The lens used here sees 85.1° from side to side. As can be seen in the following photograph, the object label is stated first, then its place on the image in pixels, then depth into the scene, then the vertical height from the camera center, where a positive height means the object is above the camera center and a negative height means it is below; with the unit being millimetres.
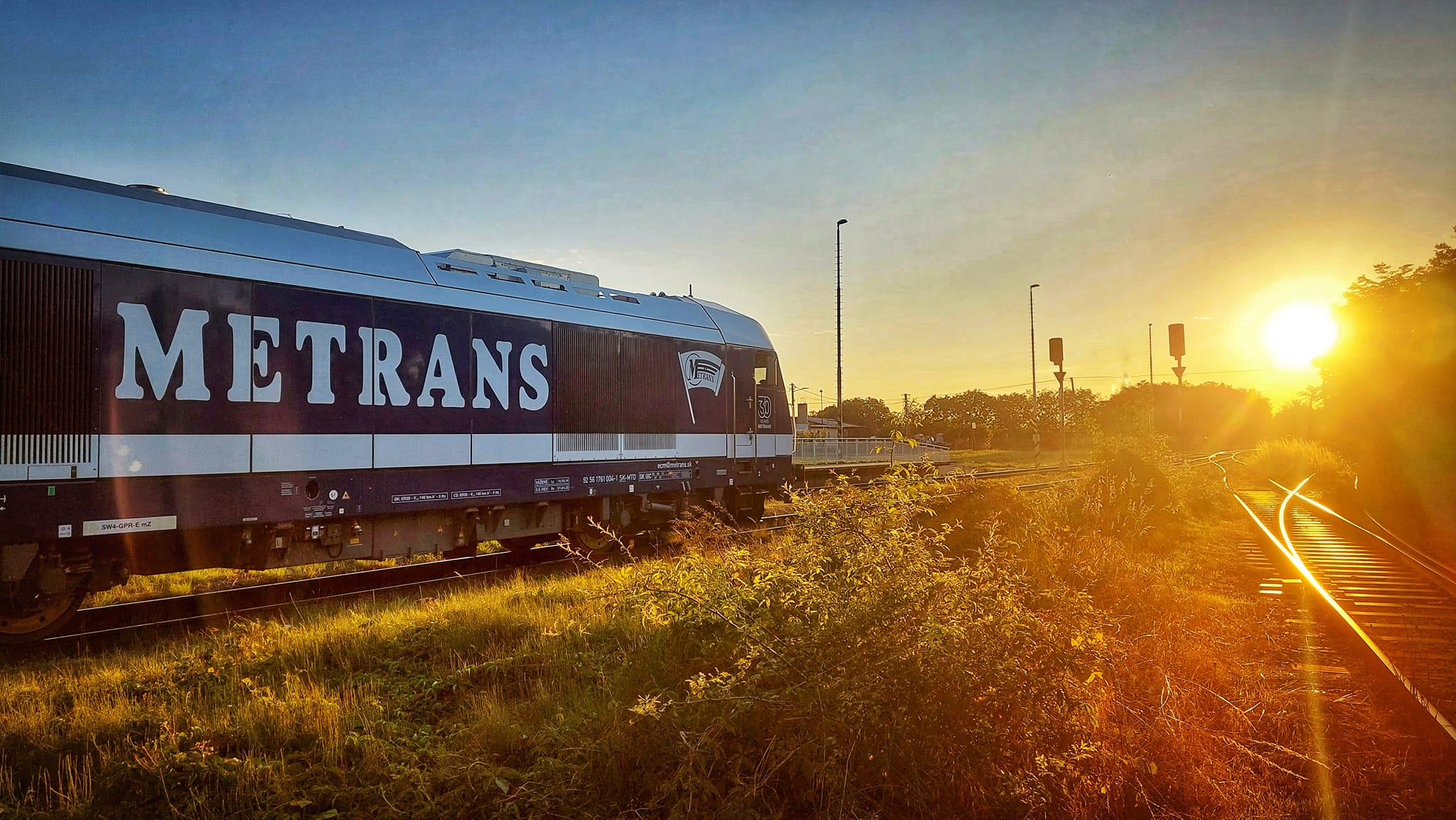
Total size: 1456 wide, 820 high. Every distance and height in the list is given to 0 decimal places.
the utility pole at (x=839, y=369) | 28094 +2013
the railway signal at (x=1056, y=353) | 28203 +2525
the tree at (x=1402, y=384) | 19672 +984
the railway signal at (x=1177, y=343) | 30469 +3073
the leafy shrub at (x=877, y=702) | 3883 -1417
